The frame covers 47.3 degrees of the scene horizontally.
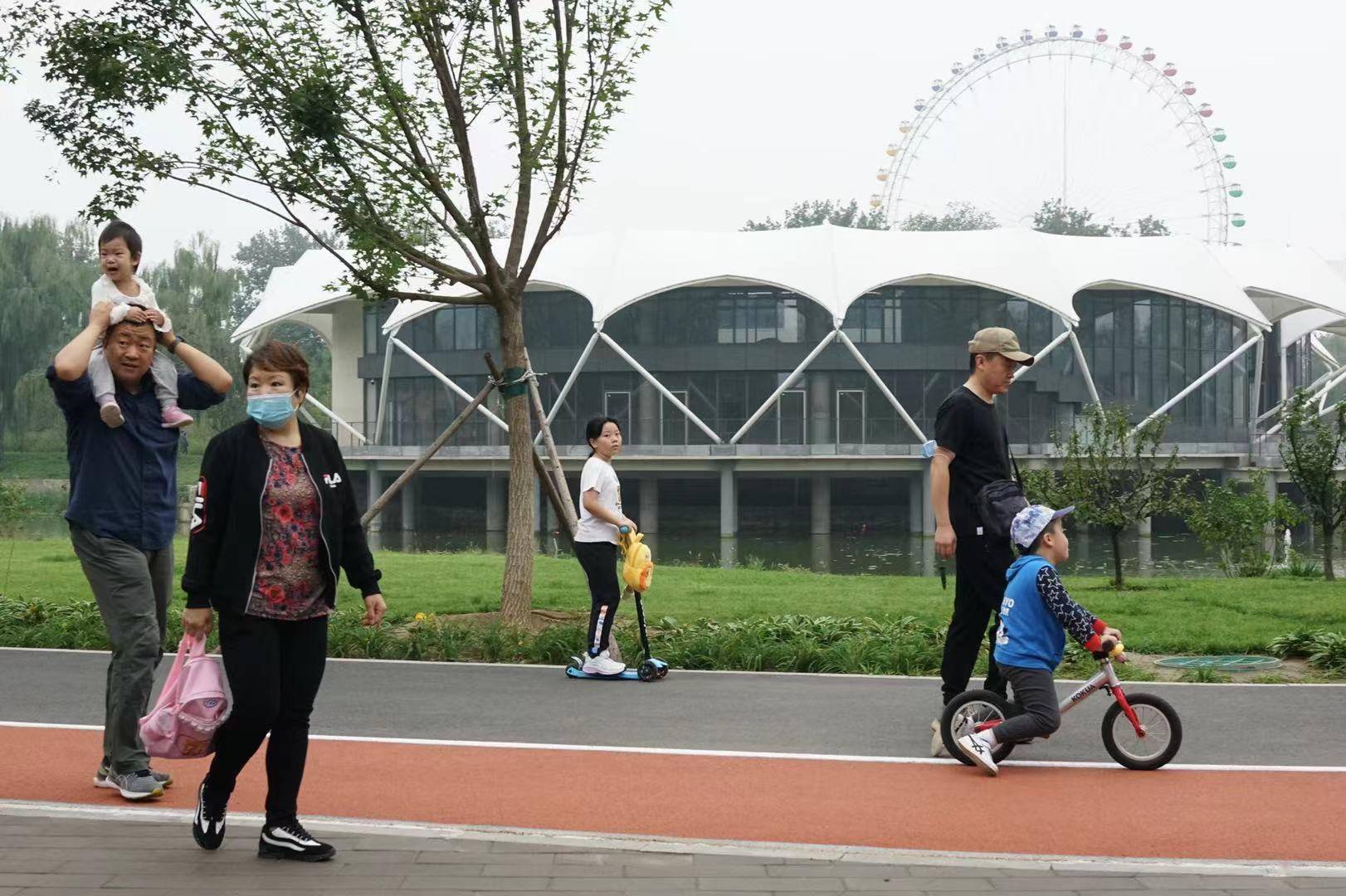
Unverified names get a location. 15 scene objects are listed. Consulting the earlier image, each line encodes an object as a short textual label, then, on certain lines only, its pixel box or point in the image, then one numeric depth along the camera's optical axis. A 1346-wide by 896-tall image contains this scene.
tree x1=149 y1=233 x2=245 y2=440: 60.19
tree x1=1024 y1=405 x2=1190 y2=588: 19.22
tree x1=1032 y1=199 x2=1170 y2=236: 96.56
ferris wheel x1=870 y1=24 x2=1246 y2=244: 58.78
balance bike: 6.44
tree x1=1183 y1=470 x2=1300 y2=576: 21.59
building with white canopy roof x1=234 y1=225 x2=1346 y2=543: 48.97
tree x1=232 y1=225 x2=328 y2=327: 124.62
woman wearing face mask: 4.81
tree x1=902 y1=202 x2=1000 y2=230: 102.12
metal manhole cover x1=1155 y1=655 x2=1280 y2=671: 9.48
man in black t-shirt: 7.03
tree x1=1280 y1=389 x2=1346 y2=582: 18.47
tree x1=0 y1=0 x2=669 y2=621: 11.31
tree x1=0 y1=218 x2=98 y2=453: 58.06
